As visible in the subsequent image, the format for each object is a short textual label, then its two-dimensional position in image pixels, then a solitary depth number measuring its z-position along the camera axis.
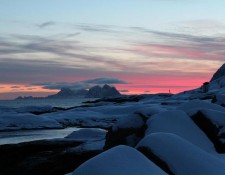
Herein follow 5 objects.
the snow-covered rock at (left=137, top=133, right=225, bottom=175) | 8.87
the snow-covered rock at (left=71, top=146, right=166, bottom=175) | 7.41
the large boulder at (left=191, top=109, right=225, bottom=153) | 13.63
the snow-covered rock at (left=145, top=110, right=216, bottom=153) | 13.41
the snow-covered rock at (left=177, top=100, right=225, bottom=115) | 16.50
